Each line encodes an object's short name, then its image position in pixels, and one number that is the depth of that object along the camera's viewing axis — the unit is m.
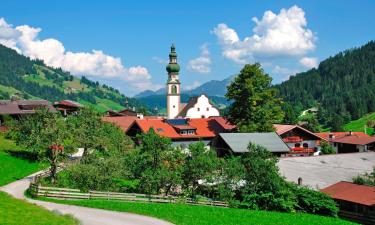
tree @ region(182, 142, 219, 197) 37.94
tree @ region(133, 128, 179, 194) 37.00
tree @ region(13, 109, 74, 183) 41.75
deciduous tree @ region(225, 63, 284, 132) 65.62
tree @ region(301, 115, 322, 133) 131.62
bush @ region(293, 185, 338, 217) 40.12
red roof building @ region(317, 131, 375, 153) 85.56
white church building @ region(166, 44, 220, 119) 114.69
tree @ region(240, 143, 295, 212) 39.00
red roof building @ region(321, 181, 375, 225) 39.41
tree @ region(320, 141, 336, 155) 76.86
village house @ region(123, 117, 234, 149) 73.56
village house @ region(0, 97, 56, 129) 71.06
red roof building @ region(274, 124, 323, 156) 70.88
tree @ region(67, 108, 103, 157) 48.62
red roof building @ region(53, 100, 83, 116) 106.00
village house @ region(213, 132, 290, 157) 58.78
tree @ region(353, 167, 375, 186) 46.51
